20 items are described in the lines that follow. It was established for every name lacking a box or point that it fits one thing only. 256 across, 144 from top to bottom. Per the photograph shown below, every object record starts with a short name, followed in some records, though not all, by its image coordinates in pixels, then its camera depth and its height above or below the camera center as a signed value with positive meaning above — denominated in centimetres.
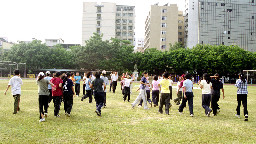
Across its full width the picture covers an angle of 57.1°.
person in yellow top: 1017 -80
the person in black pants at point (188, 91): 989 -69
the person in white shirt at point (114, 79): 2086 -45
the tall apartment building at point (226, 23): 7119 +1585
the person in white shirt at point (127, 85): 1480 -67
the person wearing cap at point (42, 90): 838 -57
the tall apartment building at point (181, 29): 8781 +1722
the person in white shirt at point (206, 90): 1006 -66
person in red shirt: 921 -70
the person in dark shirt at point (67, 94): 940 -80
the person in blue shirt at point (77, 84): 1698 -71
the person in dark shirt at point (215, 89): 1035 -63
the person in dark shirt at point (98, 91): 955 -68
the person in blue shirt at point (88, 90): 1365 -93
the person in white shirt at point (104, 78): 1245 -22
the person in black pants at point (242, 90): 916 -59
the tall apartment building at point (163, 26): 8000 +1668
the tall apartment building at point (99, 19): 8438 +1991
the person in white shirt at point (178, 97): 1405 -137
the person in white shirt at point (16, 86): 976 -50
